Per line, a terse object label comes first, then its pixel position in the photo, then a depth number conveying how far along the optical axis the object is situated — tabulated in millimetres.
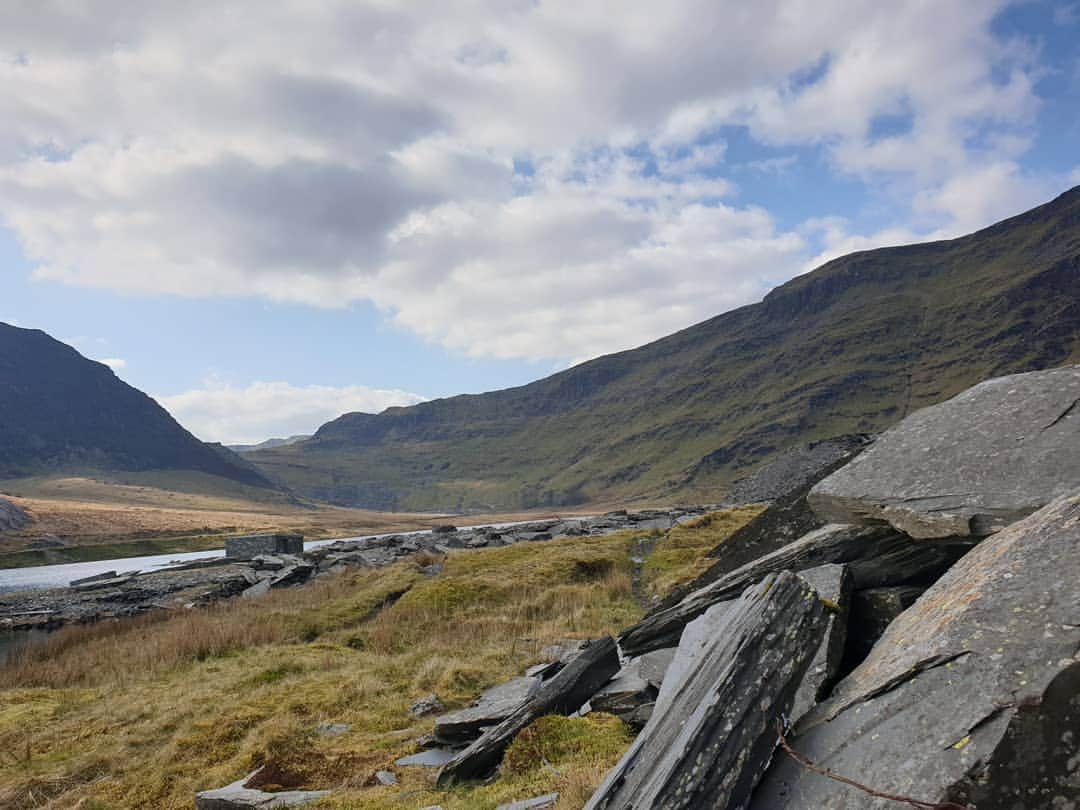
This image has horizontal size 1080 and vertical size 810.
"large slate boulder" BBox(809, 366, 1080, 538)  7762
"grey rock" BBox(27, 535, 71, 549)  97850
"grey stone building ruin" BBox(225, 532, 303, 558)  75562
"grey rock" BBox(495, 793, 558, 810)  8164
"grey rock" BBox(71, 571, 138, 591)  54031
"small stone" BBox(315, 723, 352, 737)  14508
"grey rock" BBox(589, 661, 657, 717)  11406
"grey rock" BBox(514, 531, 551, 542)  59475
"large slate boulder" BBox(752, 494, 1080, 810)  4523
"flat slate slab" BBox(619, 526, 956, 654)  9250
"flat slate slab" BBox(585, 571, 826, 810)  5762
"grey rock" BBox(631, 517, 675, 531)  55844
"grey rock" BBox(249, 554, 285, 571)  51972
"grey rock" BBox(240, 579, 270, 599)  40875
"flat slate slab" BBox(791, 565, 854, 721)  6715
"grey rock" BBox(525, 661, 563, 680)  14806
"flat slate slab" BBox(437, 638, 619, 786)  10547
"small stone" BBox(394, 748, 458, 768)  11547
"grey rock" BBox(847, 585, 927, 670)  8259
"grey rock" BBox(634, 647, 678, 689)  11531
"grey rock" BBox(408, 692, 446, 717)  15312
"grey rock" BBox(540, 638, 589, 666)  17409
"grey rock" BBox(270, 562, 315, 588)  44500
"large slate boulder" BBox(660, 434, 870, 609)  17297
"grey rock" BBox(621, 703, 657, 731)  10729
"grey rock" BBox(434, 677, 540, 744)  12242
